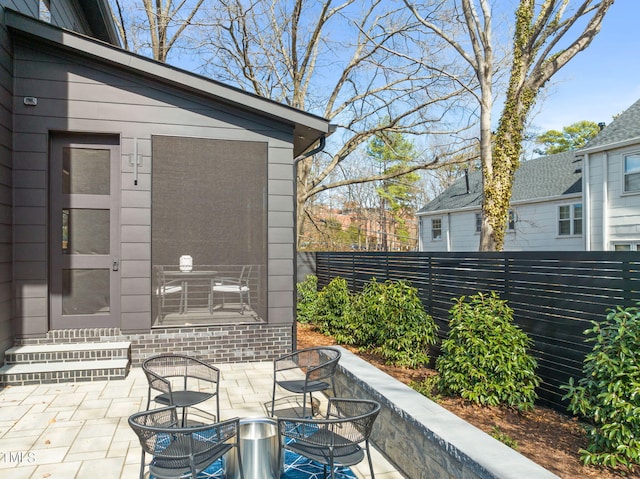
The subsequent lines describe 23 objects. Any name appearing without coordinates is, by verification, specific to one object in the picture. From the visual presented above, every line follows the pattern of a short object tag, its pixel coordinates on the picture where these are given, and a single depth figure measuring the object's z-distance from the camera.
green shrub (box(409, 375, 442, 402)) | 4.34
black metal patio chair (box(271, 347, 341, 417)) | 3.62
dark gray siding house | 5.23
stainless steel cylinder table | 2.75
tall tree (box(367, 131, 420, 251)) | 26.70
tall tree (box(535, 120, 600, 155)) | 29.56
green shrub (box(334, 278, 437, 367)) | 5.68
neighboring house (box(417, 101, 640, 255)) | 11.55
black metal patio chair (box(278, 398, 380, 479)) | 2.37
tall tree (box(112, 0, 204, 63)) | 14.63
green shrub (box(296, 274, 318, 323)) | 9.32
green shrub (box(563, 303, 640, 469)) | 2.86
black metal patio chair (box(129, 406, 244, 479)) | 2.25
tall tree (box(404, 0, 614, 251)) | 8.74
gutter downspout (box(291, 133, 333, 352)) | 6.14
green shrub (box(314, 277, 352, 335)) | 7.87
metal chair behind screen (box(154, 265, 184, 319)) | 5.65
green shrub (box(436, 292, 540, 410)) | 4.05
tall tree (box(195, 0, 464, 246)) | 14.92
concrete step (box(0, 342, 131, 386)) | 4.90
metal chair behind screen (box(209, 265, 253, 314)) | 5.89
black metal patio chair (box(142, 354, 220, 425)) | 3.20
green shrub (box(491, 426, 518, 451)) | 3.32
